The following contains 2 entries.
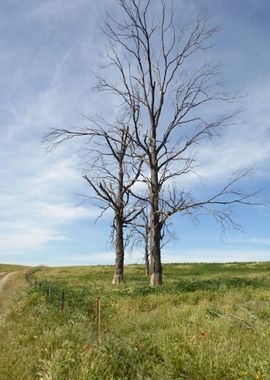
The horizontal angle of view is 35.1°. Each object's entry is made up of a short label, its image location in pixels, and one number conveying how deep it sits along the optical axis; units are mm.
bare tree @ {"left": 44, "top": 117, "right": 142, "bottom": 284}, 29922
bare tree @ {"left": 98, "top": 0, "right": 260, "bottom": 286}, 23609
